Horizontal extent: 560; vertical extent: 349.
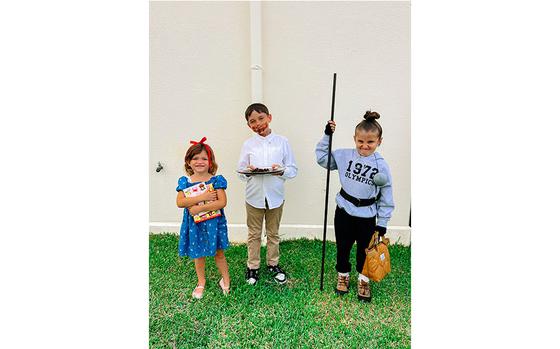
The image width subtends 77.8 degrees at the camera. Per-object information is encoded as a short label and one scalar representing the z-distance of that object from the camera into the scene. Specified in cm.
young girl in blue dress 280
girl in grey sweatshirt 281
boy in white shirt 306
